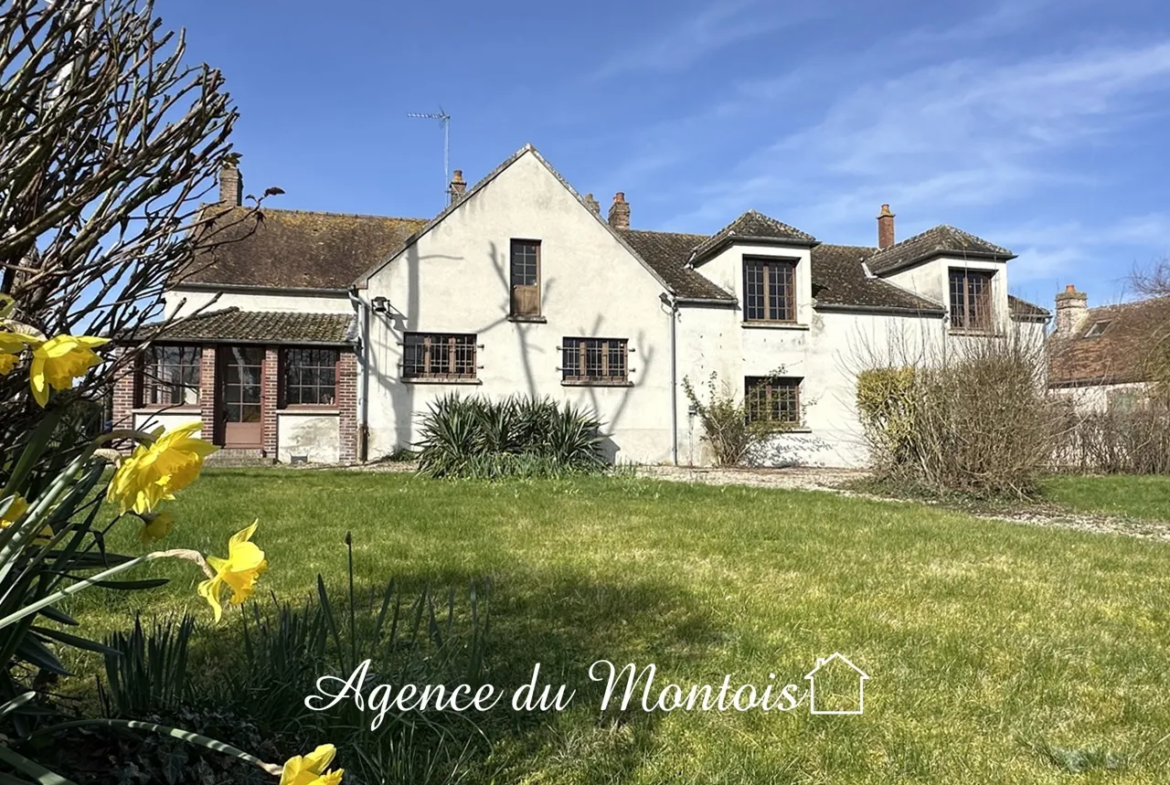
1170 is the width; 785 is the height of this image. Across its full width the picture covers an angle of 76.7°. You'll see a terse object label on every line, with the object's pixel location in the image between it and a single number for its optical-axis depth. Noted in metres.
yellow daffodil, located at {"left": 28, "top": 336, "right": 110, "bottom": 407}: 1.09
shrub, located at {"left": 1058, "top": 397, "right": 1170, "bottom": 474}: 16.03
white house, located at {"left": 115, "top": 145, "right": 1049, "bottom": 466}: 16.34
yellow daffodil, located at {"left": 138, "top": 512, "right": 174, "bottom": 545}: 1.50
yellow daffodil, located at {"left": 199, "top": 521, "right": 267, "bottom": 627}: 1.12
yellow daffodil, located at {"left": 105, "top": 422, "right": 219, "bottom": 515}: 1.10
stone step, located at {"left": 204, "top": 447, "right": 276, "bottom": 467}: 15.91
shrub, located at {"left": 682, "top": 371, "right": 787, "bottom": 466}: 17.55
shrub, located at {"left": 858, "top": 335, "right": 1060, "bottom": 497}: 10.58
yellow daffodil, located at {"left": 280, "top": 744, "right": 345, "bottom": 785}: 1.06
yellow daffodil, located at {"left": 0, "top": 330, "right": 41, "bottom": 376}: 1.12
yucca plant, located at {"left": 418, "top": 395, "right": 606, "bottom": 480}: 12.52
